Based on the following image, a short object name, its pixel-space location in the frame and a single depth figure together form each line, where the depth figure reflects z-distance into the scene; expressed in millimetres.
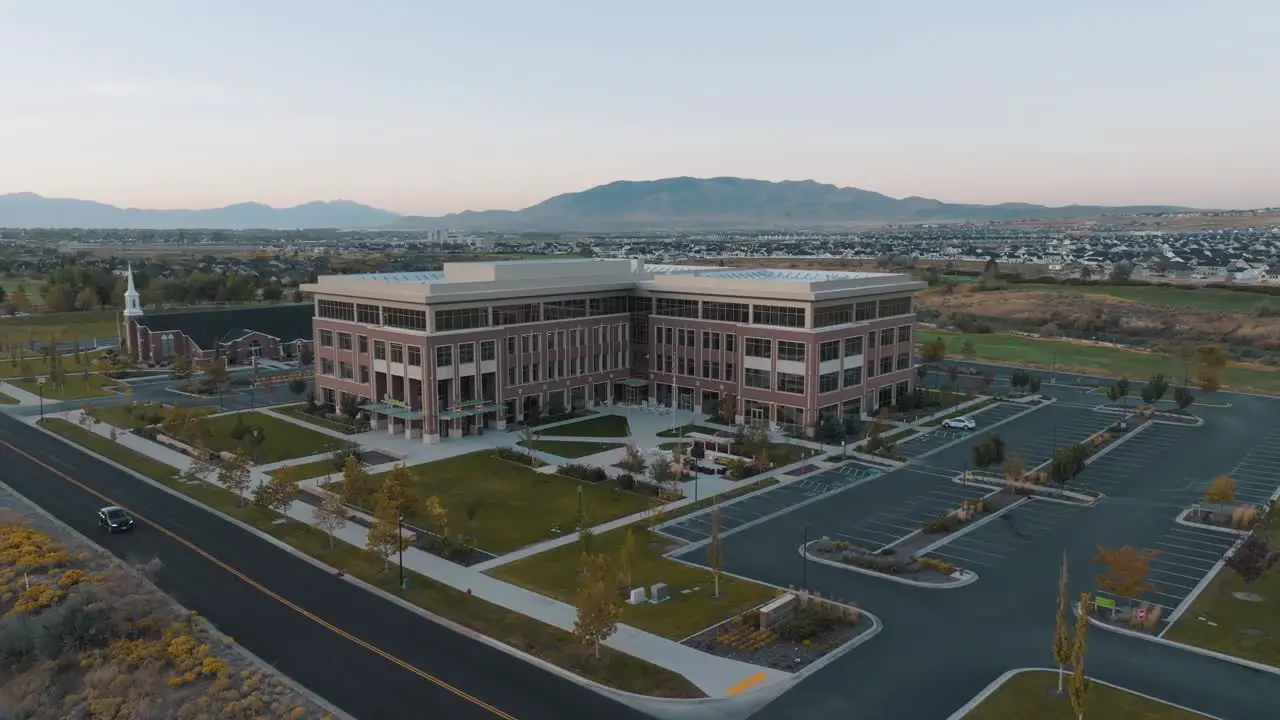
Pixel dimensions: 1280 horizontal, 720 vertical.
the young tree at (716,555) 37531
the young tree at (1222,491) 46562
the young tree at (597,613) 31031
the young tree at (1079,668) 25875
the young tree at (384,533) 39281
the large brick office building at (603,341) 66938
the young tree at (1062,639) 28203
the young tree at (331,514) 43250
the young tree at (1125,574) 35250
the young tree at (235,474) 49406
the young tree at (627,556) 36062
